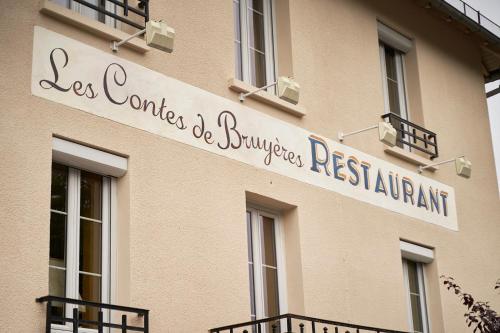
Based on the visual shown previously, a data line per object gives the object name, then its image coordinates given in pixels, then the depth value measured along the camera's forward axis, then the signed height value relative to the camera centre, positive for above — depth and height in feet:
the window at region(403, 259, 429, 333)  45.98 +8.95
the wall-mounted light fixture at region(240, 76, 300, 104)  37.01 +14.35
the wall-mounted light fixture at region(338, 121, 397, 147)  40.78 +13.97
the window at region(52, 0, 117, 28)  34.12 +16.23
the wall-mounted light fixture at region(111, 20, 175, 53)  32.45 +14.41
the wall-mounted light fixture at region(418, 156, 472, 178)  46.09 +14.21
